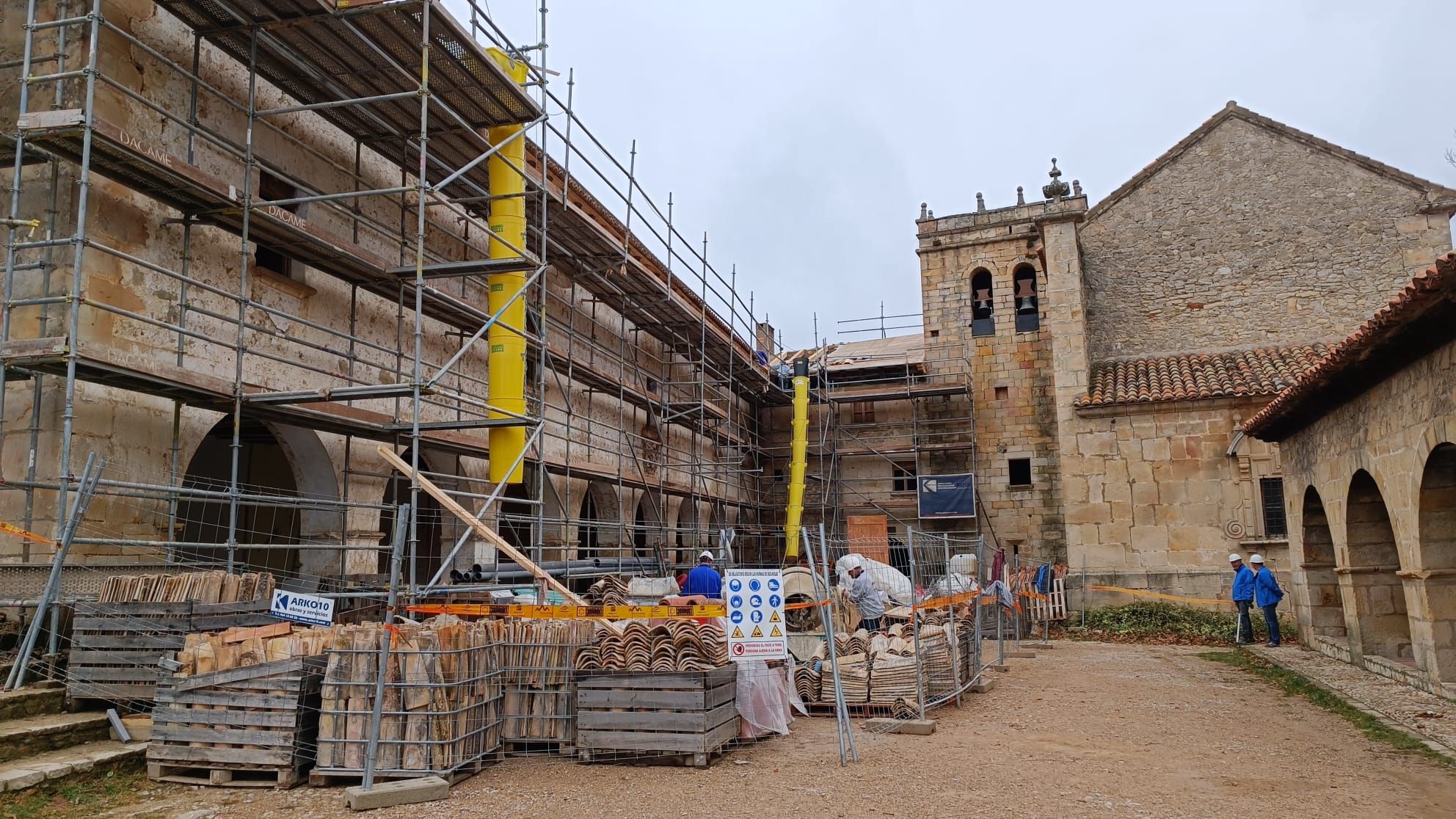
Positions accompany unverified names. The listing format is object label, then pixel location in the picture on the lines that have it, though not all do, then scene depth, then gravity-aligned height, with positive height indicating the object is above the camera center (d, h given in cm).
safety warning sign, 793 -62
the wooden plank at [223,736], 680 -132
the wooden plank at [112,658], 739 -81
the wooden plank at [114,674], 737 -93
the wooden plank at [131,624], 743 -56
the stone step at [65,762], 611 -142
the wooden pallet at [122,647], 738 -73
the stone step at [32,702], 696 -110
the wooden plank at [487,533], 921 +11
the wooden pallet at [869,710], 982 -177
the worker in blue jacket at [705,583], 1236 -54
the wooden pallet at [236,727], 679 -126
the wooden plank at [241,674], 689 -89
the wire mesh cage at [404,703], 681 -112
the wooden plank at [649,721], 751 -141
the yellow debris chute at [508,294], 1210 +321
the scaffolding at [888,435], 2534 +276
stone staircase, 629 -134
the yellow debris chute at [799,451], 2395 +223
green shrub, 1798 -181
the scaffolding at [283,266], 834 +310
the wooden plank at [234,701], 684 -108
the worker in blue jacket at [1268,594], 1550 -106
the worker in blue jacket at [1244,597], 1647 -117
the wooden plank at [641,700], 754 -125
